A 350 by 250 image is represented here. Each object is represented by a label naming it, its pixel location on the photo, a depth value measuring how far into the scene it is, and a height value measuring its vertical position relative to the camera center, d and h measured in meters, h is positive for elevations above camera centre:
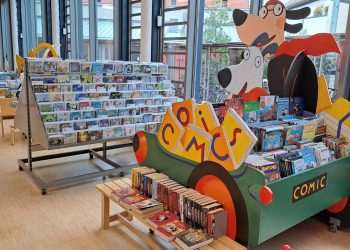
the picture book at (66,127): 3.75 -0.76
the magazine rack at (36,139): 3.70 -0.93
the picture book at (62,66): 3.86 -0.09
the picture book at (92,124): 3.96 -0.76
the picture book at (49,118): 3.66 -0.65
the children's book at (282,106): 3.11 -0.37
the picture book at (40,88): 3.69 -0.33
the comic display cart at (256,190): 2.06 -0.86
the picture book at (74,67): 3.93 -0.09
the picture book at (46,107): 3.67 -0.54
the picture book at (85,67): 4.02 -0.09
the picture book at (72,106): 3.86 -0.54
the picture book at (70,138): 3.74 -0.88
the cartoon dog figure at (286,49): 3.17 +0.17
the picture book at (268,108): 2.95 -0.38
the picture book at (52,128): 3.65 -0.76
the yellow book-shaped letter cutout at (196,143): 2.35 -0.57
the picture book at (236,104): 2.67 -0.31
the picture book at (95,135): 3.96 -0.89
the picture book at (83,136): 3.86 -0.88
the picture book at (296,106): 3.27 -0.38
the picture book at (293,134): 2.81 -0.57
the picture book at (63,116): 3.77 -0.64
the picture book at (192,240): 2.01 -1.08
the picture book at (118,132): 4.16 -0.88
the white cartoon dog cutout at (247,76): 2.99 -0.10
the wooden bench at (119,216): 2.45 -1.30
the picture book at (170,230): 2.12 -1.08
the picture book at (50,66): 3.78 -0.09
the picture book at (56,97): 3.77 -0.43
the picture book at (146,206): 2.41 -1.04
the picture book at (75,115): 3.86 -0.64
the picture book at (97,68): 4.10 -0.10
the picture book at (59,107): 3.76 -0.54
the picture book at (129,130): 4.23 -0.87
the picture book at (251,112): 2.79 -0.39
